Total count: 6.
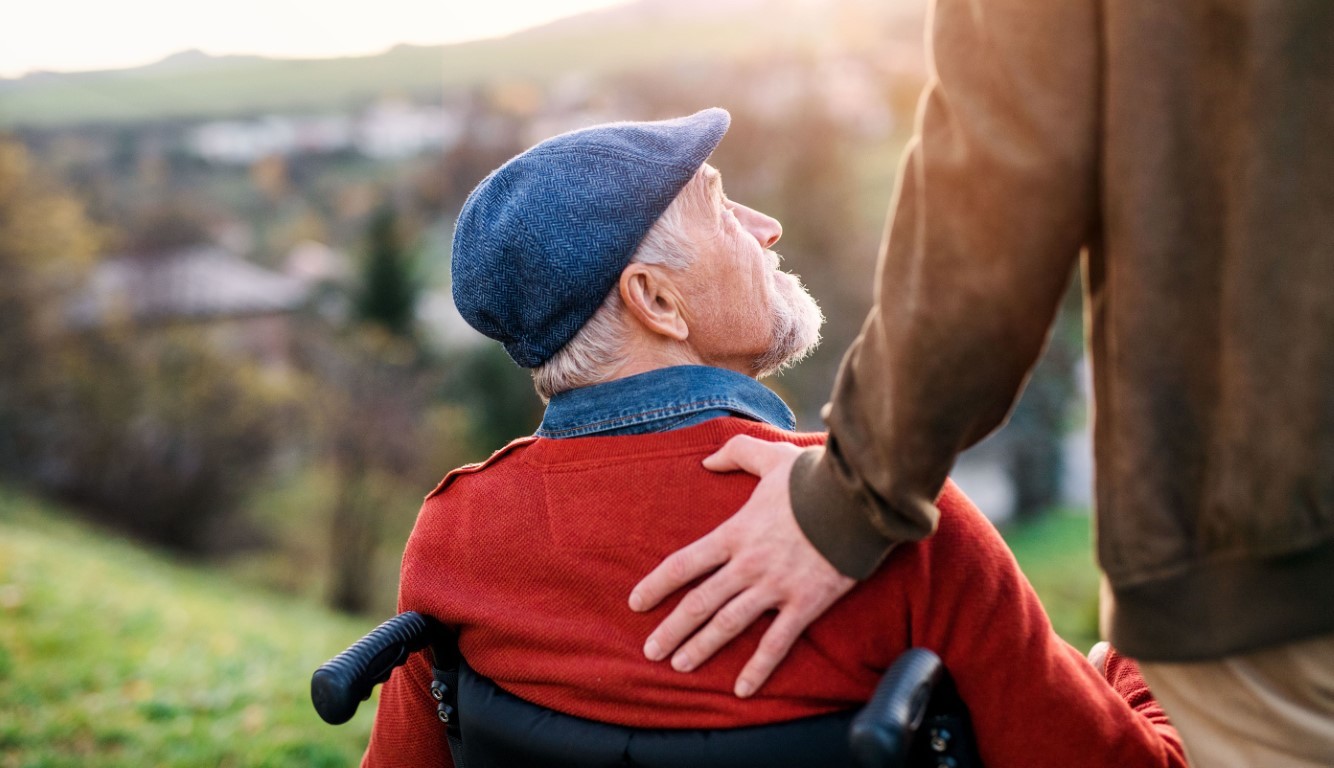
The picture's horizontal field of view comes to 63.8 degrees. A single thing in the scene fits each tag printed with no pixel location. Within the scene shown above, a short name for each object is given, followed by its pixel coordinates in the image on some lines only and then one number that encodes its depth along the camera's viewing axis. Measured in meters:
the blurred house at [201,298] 17.55
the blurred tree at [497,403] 15.70
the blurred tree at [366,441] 13.32
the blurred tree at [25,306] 15.77
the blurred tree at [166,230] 25.28
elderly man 1.21
